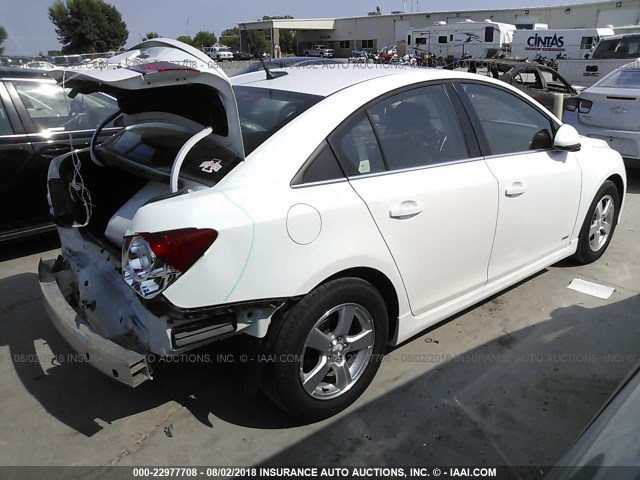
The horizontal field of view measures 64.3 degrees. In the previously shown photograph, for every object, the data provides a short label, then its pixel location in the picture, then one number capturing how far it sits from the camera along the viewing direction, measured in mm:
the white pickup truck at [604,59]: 14523
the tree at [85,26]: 58688
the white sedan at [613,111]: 6367
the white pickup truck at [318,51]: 57288
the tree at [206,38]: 65938
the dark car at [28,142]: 4410
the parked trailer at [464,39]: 38062
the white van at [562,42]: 29297
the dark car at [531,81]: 9961
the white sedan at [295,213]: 2092
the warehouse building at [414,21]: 43781
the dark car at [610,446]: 1249
